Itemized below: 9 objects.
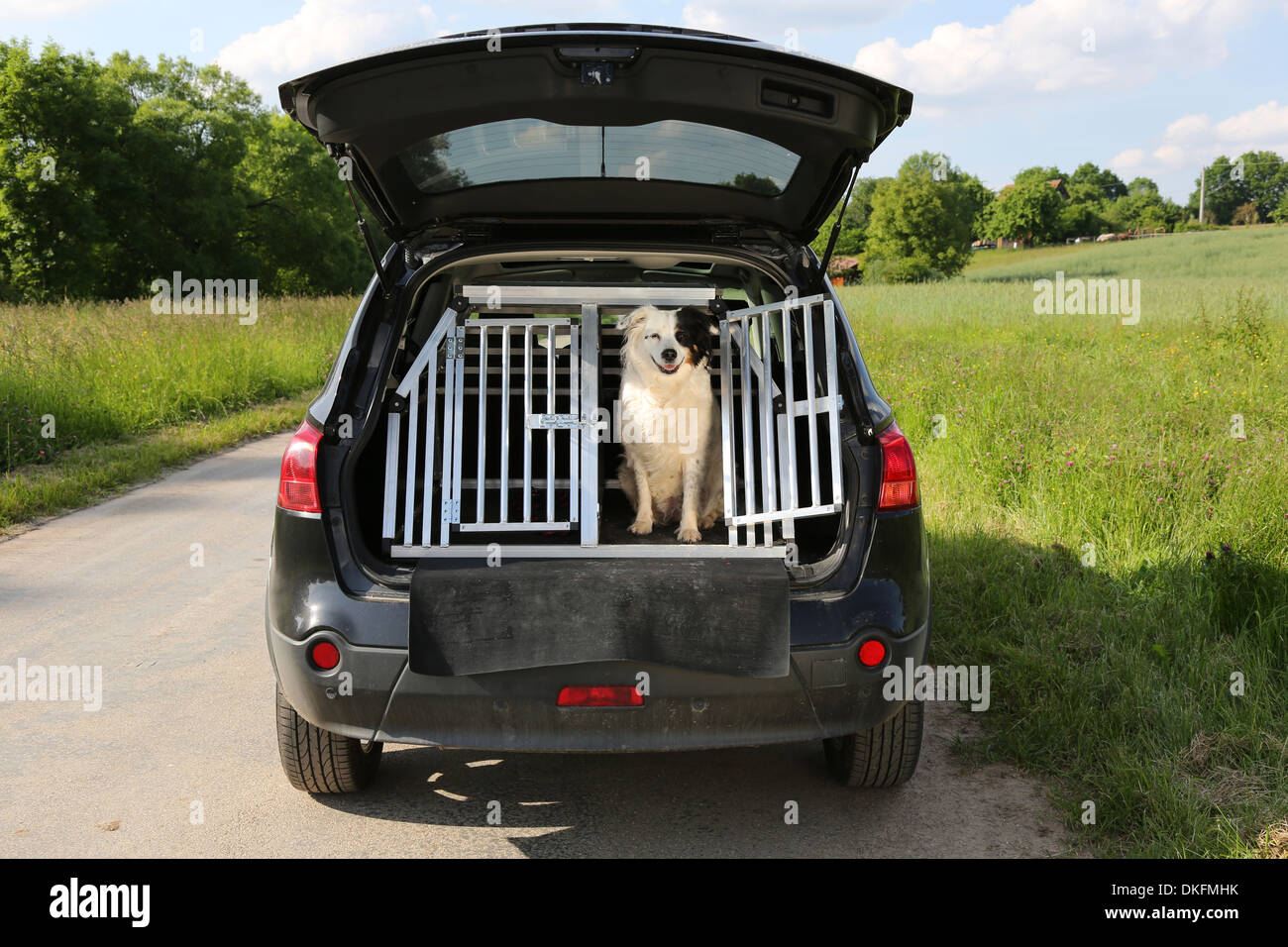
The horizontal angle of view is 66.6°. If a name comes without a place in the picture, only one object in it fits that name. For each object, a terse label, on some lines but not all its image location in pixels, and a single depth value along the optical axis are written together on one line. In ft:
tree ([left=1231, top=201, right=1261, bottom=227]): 230.27
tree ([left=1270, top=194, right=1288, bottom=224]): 209.24
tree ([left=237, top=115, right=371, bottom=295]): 177.47
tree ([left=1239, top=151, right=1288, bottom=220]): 223.71
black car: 8.64
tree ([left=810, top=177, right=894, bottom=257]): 262.88
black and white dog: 13.00
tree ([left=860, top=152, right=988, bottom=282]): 232.73
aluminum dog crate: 11.30
